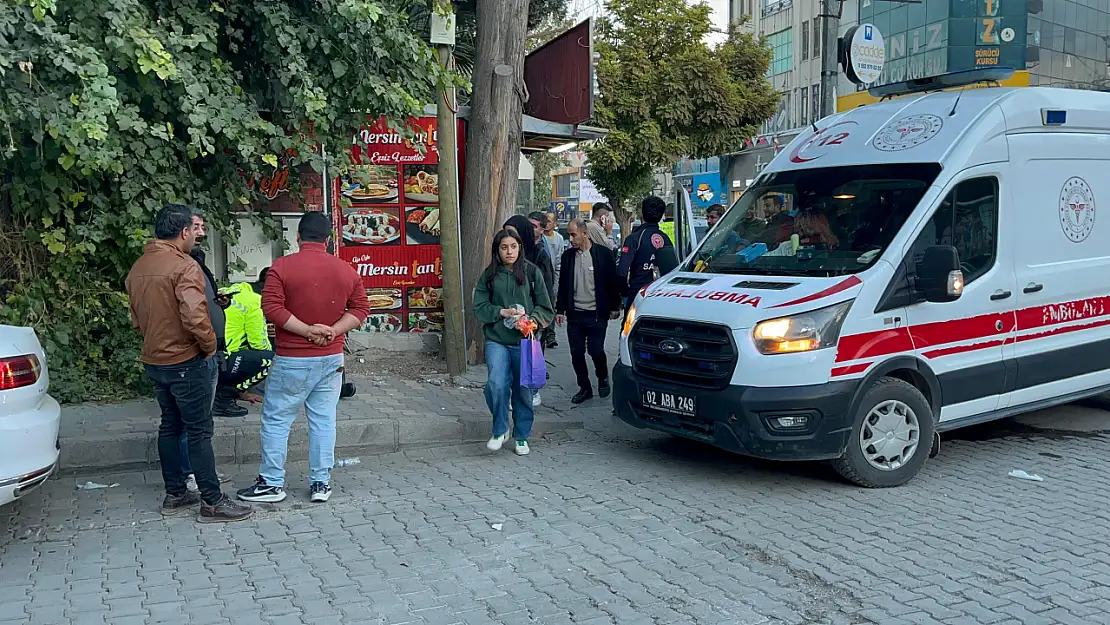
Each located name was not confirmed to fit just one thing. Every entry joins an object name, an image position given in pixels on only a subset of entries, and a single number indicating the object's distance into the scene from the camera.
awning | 11.13
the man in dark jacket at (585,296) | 8.76
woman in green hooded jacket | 6.95
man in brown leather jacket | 5.35
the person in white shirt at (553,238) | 14.13
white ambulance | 5.87
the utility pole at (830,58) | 11.69
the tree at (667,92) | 22.22
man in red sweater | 5.66
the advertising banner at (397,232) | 10.46
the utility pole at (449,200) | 9.15
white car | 4.79
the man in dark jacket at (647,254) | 8.83
